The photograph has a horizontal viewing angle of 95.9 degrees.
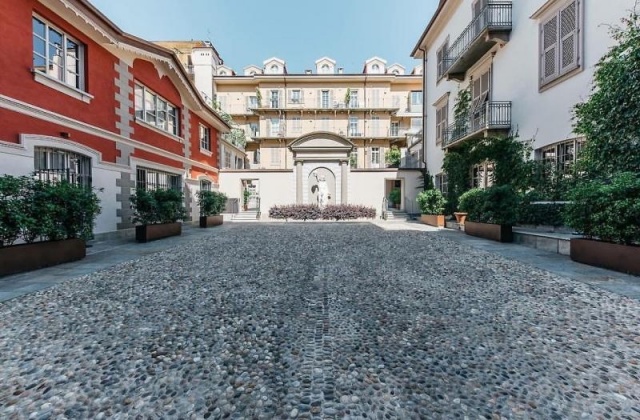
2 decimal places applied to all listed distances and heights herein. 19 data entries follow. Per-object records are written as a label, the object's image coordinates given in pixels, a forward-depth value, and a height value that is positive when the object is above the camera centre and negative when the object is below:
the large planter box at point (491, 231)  8.13 -0.80
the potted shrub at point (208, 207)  13.20 -0.07
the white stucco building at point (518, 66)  7.42 +4.53
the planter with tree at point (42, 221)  4.75 -0.29
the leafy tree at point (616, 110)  6.03 +2.08
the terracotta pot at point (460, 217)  11.51 -0.49
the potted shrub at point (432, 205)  13.36 -0.01
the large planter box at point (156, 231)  8.63 -0.82
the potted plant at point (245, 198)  20.05 +0.53
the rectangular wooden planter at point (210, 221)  13.09 -0.72
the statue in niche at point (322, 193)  17.89 +0.76
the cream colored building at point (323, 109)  28.22 +9.37
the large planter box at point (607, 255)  4.66 -0.89
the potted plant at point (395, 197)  21.27 +0.60
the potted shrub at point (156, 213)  8.82 -0.23
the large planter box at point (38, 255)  4.75 -0.89
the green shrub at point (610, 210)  4.75 -0.09
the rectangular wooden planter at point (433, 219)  12.95 -0.68
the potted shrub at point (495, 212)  8.12 -0.22
